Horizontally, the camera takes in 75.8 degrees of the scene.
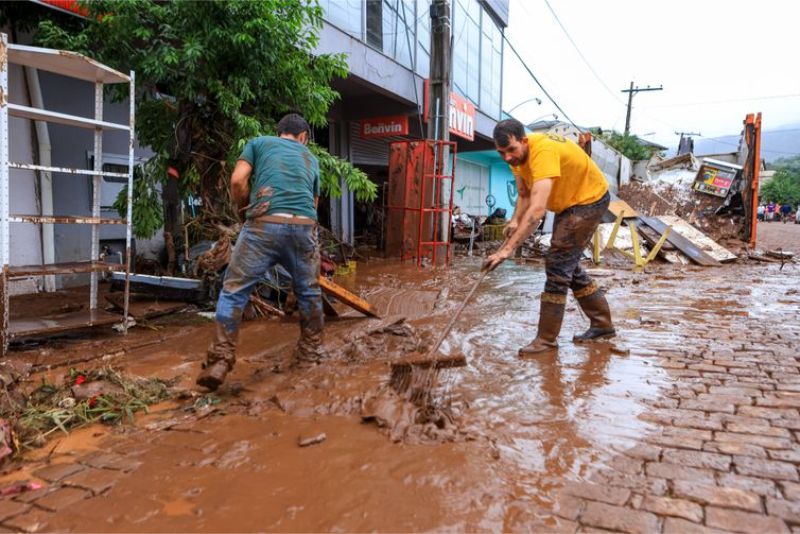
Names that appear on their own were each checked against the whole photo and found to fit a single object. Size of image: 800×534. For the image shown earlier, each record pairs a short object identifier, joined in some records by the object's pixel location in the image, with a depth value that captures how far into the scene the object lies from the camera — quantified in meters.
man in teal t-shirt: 3.23
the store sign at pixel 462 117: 11.40
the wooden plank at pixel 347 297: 4.31
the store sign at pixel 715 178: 12.75
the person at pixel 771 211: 41.94
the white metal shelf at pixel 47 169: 3.71
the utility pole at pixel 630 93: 38.56
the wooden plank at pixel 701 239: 10.48
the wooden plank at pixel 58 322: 3.85
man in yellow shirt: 3.79
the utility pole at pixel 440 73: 10.16
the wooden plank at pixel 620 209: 11.82
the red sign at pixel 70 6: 5.12
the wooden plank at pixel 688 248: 10.16
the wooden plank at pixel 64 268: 3.78
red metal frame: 9.83
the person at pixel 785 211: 40.73
